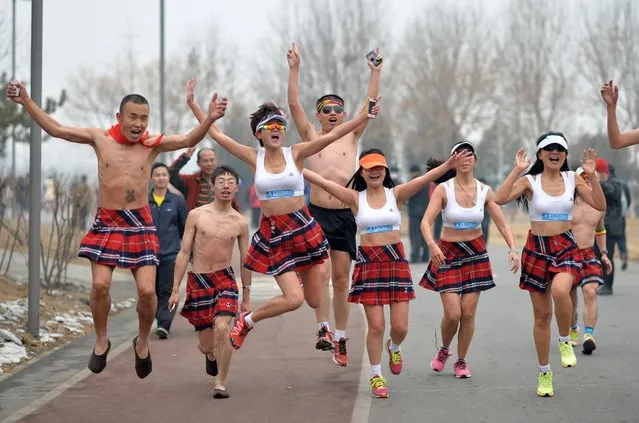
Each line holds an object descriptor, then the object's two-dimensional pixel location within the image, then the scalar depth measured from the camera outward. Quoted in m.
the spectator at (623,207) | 17.98
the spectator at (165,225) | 13.52
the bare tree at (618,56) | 51.81
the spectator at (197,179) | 14.05
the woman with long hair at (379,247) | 9.62
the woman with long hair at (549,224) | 9.55
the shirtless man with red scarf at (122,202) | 9.08
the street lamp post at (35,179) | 12.48
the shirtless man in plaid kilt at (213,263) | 9.99
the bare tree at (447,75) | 58.81
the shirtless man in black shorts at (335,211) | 10.68
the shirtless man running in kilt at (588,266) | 11.53
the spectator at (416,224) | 25.48
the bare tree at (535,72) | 56.00
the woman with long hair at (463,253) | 10.23
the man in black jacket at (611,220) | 17.41
